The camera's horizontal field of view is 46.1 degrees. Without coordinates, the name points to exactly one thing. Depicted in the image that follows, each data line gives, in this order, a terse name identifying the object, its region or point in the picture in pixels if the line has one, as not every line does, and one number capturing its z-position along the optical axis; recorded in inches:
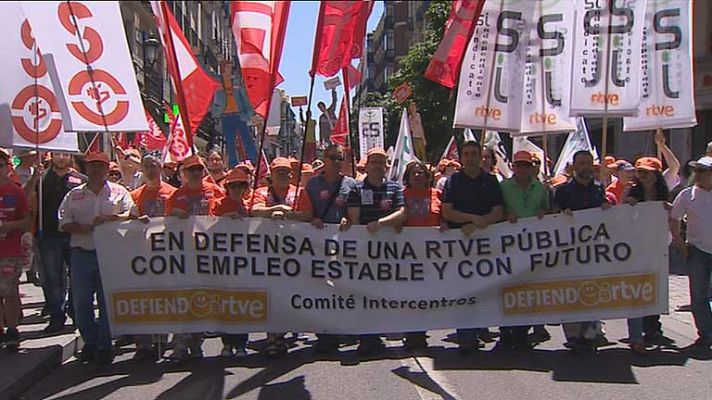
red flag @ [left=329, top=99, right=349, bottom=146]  607.8
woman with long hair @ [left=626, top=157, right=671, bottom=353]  311.0
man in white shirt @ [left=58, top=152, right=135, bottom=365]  289.1
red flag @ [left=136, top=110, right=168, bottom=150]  603.5
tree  1403.4
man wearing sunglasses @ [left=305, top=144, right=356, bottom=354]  305.6
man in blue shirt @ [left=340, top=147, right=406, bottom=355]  302.5
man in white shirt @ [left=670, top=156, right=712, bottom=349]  307.1
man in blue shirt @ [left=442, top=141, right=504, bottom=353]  301.9
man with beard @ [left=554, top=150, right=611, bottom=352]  303.7
